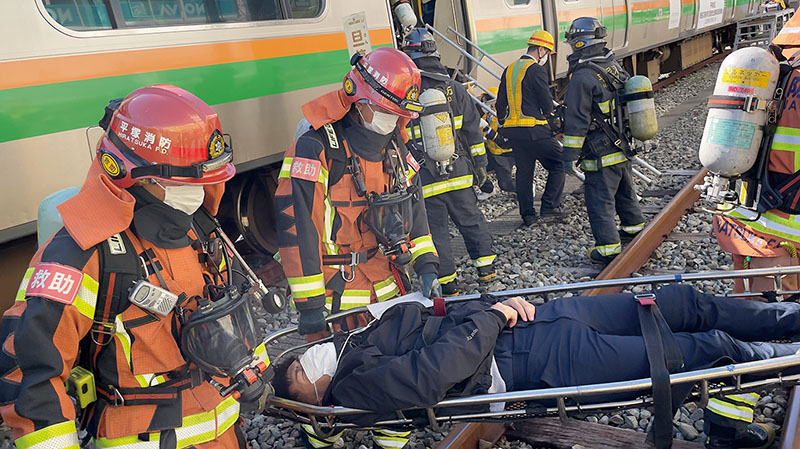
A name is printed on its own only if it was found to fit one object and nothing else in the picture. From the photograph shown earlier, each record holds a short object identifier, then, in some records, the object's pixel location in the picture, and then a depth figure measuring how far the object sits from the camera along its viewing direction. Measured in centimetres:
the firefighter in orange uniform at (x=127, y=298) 190
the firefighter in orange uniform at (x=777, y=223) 273
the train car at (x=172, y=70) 369
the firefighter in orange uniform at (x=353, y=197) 328
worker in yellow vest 665
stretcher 233
